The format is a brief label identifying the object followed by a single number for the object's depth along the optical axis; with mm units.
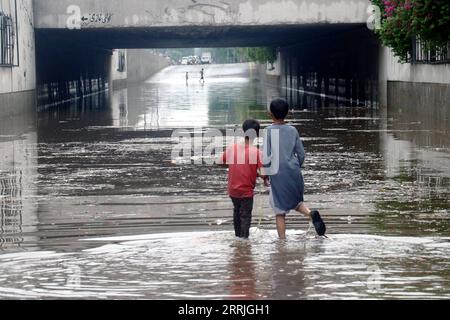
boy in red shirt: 10719
